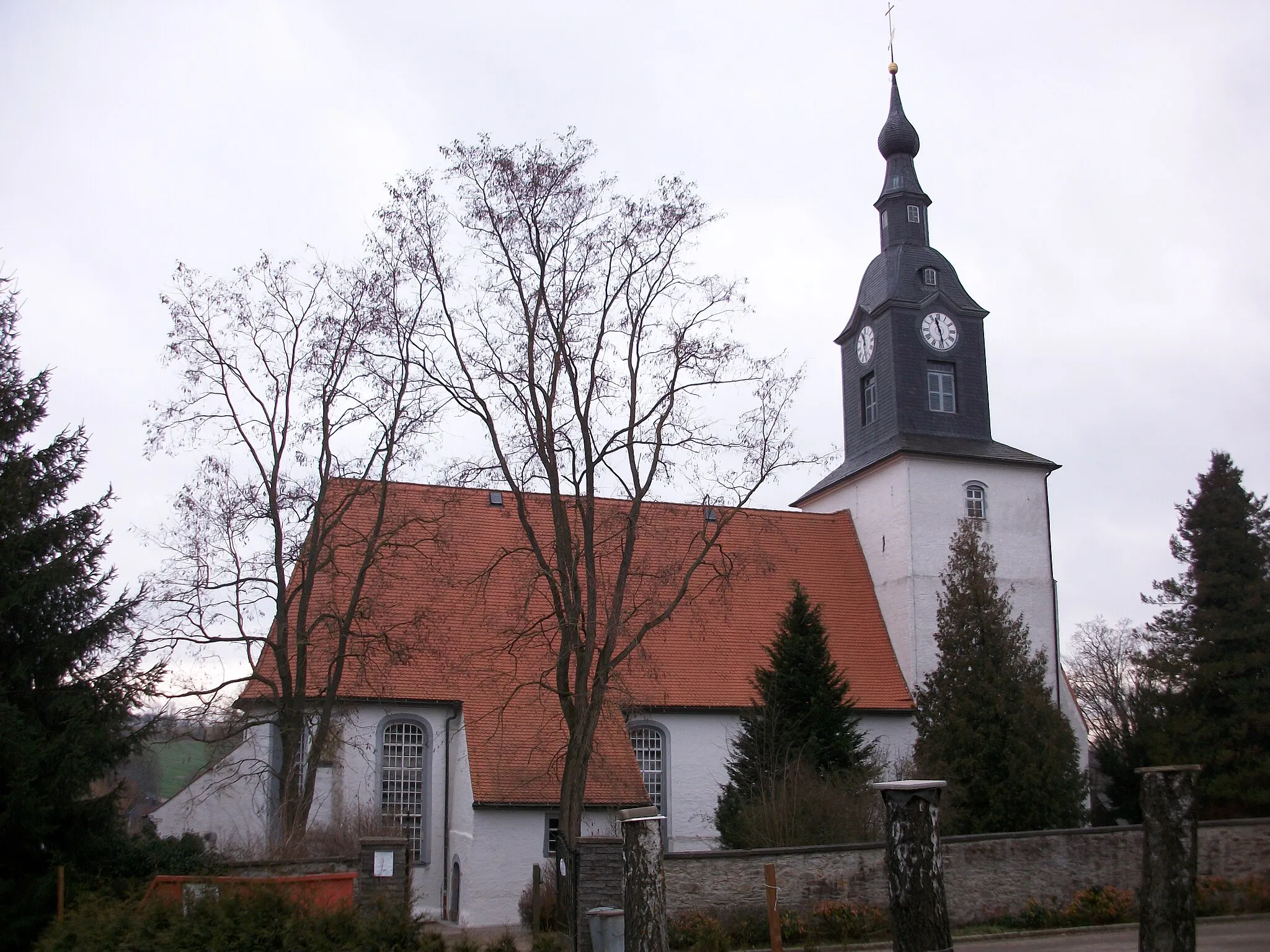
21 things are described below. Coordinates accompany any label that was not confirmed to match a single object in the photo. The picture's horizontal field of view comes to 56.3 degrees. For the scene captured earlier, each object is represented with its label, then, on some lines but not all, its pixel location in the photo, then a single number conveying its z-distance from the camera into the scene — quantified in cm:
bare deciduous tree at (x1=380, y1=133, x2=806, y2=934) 1906
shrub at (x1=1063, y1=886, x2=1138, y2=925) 1728
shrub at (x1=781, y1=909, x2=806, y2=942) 1594
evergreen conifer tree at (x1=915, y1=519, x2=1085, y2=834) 2025
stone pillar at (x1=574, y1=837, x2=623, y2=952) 1441
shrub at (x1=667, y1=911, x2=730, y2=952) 1516
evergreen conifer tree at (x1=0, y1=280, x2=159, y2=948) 1301
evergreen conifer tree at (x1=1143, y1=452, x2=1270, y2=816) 2498
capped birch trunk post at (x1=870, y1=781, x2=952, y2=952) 772
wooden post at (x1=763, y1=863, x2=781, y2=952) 1254
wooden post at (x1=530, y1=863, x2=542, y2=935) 1741
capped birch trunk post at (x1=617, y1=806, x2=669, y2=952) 999
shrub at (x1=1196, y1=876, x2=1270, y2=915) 1722
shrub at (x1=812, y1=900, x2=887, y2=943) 1603
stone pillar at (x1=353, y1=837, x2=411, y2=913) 1465
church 2150
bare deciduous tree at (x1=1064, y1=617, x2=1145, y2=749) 4506
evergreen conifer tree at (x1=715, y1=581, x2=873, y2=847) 2080
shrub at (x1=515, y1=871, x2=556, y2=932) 1808
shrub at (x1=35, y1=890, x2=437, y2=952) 1040
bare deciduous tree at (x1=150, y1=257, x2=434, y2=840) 1859
